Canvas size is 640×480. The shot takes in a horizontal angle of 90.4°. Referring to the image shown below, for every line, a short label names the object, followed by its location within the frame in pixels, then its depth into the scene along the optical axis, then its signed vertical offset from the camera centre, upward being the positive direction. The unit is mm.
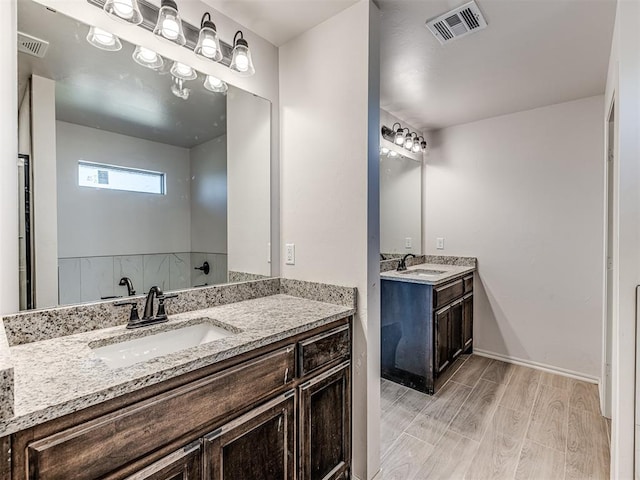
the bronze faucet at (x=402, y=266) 3189 -293
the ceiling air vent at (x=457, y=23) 1678 +1194
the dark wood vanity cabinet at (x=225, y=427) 782 -588
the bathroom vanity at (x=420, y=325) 2576 -763
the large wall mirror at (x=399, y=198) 3074 +410
